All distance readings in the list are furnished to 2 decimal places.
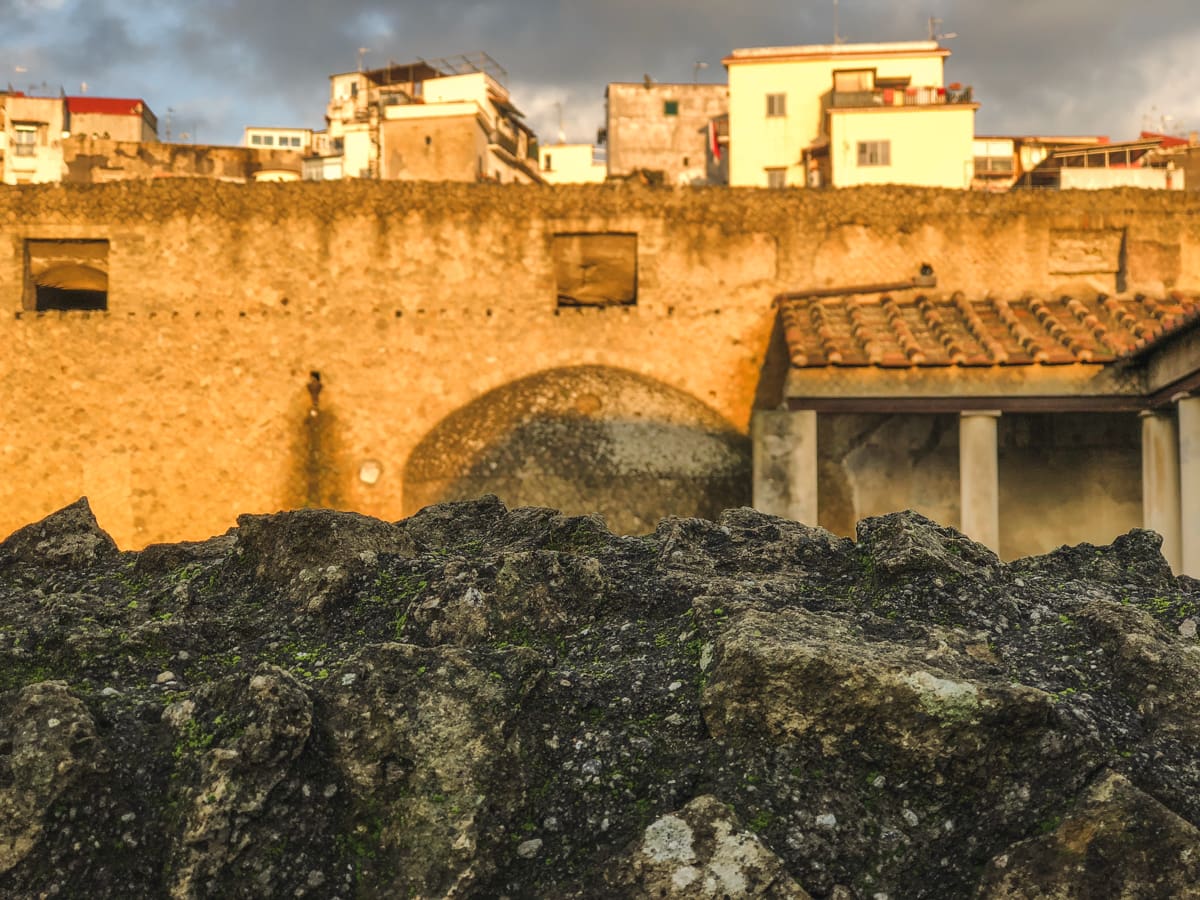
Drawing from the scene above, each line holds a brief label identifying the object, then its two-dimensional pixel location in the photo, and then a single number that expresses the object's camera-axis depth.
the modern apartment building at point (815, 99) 38.97
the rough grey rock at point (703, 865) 2.79
